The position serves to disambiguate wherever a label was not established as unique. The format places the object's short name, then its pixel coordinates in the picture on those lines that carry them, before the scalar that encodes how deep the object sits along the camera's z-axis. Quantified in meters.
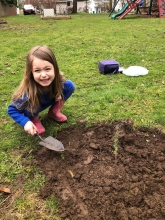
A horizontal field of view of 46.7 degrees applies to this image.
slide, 12.31
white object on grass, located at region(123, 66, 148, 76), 3.38
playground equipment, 11.16
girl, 1.84
